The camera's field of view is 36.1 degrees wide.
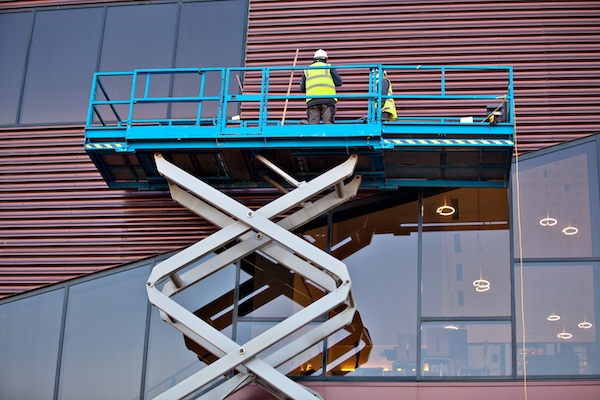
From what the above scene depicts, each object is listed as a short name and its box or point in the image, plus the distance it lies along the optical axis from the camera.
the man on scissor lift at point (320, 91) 14.16
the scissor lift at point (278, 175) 13.13
